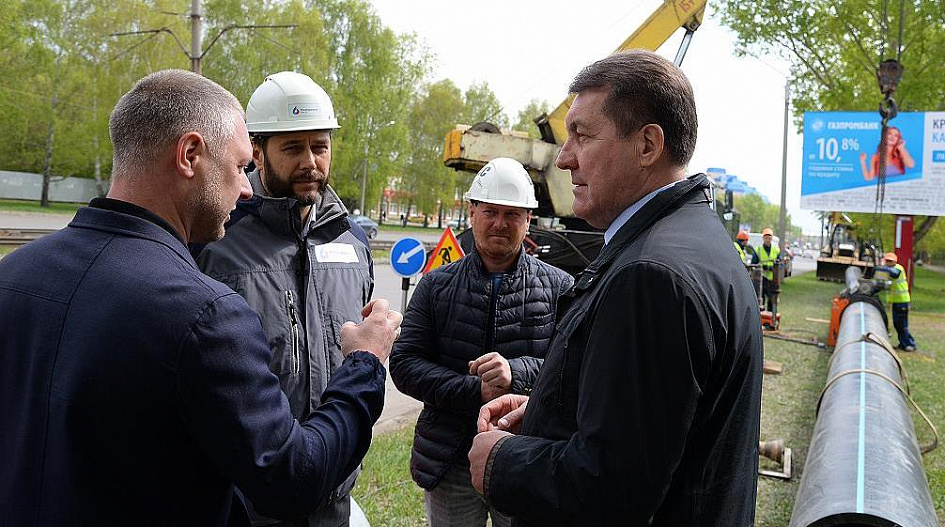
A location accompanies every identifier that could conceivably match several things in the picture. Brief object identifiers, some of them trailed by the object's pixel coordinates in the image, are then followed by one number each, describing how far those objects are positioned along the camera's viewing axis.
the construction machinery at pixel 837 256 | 29.69
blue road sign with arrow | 7.34
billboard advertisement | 18.39
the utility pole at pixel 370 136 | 40.20
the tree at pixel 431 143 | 50.59
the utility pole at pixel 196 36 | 12.24
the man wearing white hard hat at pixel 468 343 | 2.83
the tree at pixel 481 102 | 54.69
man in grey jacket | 2.30
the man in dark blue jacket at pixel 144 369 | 1.32
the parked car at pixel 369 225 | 34.47
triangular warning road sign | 6.82
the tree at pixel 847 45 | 20.66
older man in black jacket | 1.38
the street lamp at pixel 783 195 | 27.99
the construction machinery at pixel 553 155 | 11.27
